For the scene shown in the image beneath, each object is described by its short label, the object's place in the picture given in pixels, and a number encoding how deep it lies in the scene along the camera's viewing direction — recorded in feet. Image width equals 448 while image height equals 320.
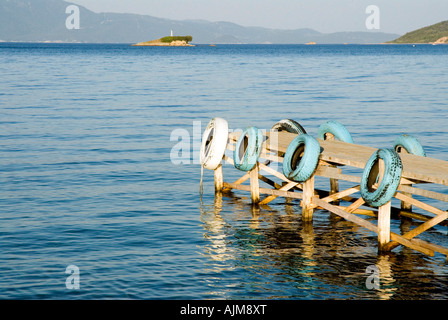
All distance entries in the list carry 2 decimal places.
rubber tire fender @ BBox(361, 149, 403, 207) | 43.14
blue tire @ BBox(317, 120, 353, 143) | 61.94
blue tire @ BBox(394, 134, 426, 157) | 53.72
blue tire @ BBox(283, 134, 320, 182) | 50.55
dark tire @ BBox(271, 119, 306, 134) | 64.90
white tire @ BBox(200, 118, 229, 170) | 62.03
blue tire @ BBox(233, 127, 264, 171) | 57.82
